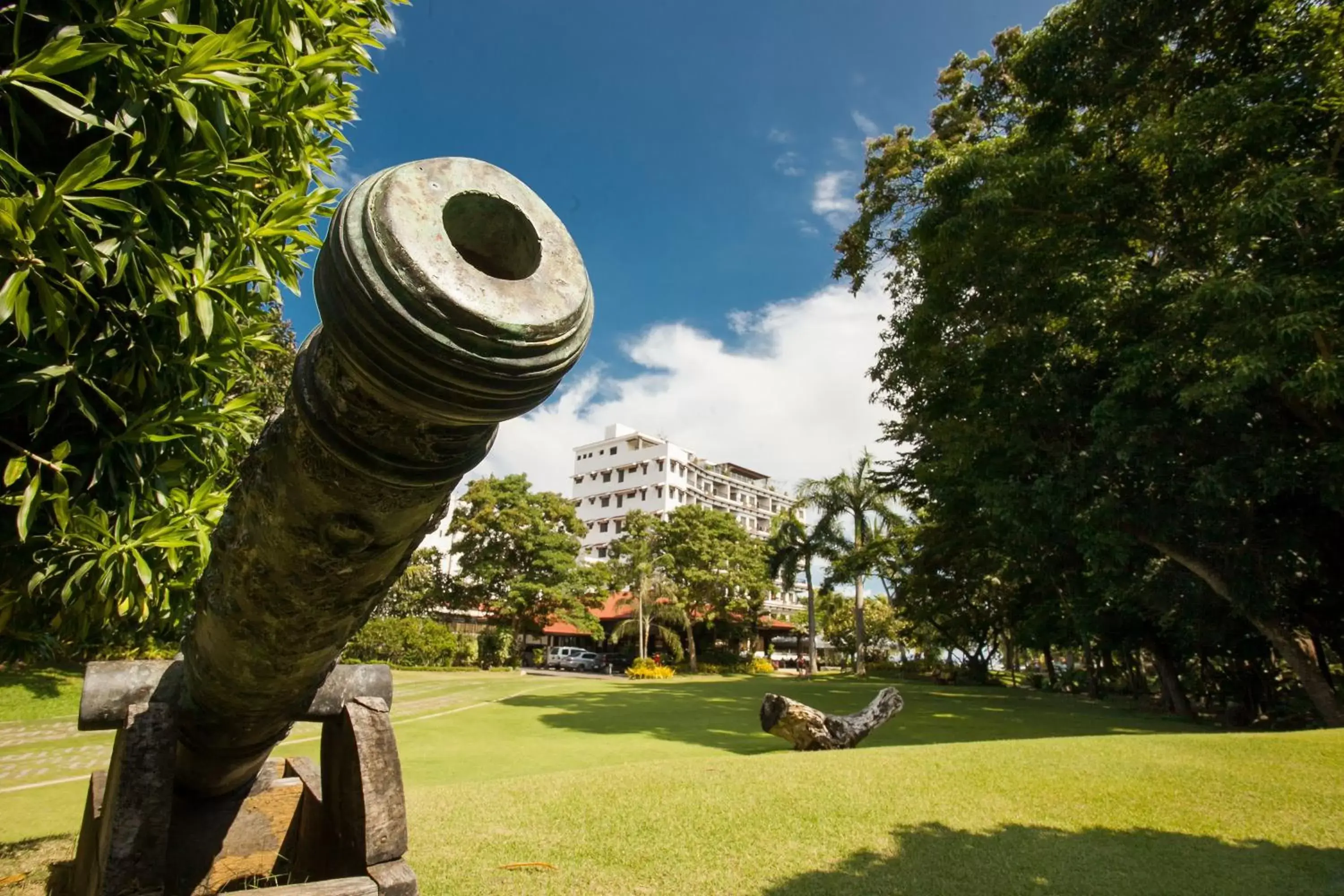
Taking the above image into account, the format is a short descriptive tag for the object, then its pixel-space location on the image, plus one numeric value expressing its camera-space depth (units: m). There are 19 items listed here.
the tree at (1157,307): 8.34
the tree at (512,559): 32.47
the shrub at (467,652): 31.38
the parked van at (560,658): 36.47
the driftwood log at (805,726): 10.01
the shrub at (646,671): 30.84
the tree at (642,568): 34.12
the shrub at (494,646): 32.22
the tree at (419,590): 31.69
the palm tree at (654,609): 33.84
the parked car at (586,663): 36.38
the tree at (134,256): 1.94
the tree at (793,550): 36.06
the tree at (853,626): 45.69
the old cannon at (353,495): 1.12
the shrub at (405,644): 28.02
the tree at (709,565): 36.00
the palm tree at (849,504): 34.38
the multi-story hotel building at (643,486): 65.00
